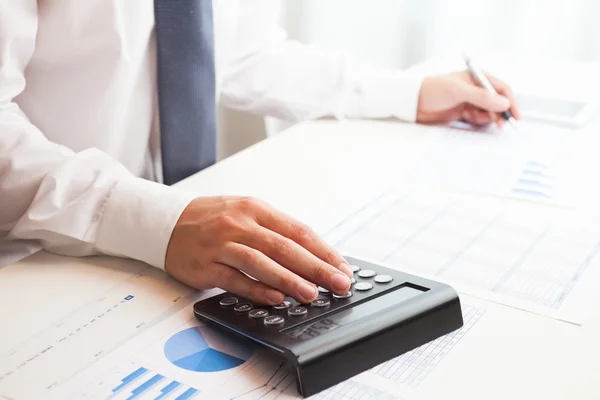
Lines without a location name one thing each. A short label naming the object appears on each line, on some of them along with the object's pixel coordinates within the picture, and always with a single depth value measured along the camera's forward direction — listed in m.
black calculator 0.59
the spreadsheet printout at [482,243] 0.75
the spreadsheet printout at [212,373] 0.58
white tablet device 1.22
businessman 0.74
